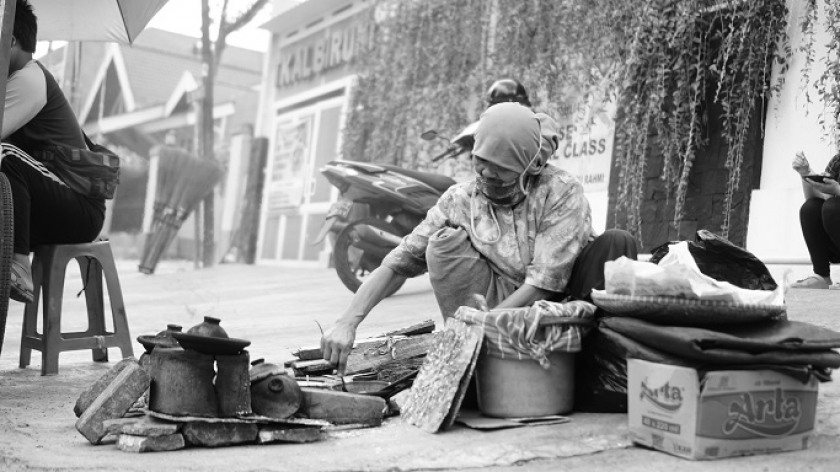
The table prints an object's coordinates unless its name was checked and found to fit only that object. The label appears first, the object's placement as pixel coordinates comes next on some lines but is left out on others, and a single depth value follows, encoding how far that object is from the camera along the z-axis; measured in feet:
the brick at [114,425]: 9.34
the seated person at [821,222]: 17.38
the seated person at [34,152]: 13.55
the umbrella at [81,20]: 19.26
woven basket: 8.39
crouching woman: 10.23
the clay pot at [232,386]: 9.38
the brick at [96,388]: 10.36
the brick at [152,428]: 9.03
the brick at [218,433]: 9.16
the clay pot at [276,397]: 9.62
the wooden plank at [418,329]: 12.71
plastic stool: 14.40
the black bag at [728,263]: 9.71
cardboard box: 7.98
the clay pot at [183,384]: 9.28
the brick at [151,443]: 8.95
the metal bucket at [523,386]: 9.61
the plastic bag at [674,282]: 8.39
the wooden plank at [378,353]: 12.04
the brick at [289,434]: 9.31
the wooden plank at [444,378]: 9.48
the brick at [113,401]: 9.40
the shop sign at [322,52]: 42.55
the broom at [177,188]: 43.45
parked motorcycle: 24.26
